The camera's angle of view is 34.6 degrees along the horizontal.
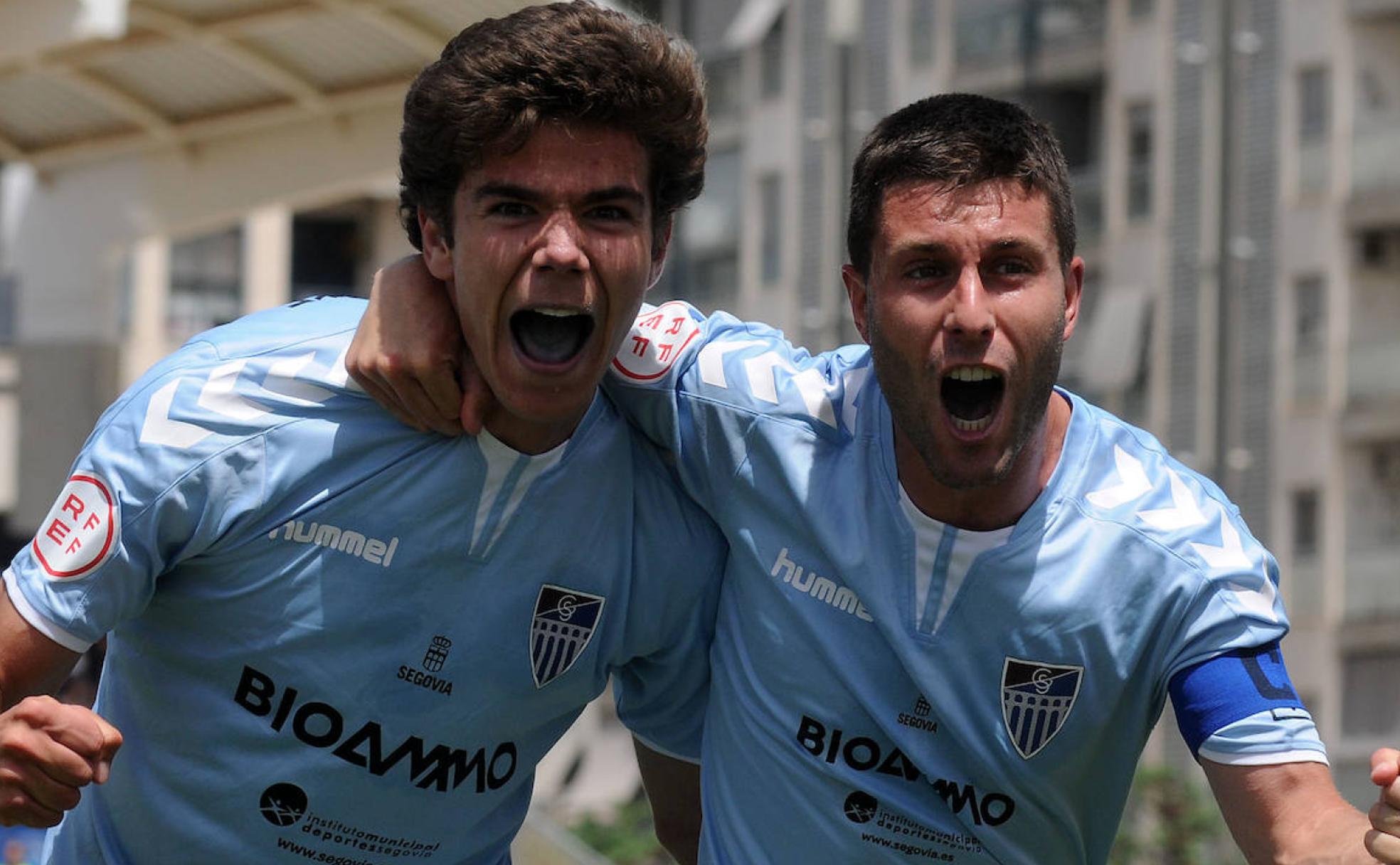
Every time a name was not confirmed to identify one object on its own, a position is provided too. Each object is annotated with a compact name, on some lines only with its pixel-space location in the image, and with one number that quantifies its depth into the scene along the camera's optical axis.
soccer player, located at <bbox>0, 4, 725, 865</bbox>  4.32
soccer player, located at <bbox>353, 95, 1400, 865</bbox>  4.22
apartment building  18.06
